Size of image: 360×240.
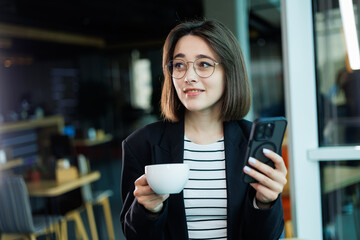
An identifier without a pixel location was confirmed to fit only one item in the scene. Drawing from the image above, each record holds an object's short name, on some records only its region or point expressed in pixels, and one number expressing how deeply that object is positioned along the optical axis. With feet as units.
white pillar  6.71
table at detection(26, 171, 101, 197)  10.74
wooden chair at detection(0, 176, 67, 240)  10.03
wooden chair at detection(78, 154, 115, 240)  12.79
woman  3.67
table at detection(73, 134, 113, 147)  22.59
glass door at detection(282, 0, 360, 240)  6.71
